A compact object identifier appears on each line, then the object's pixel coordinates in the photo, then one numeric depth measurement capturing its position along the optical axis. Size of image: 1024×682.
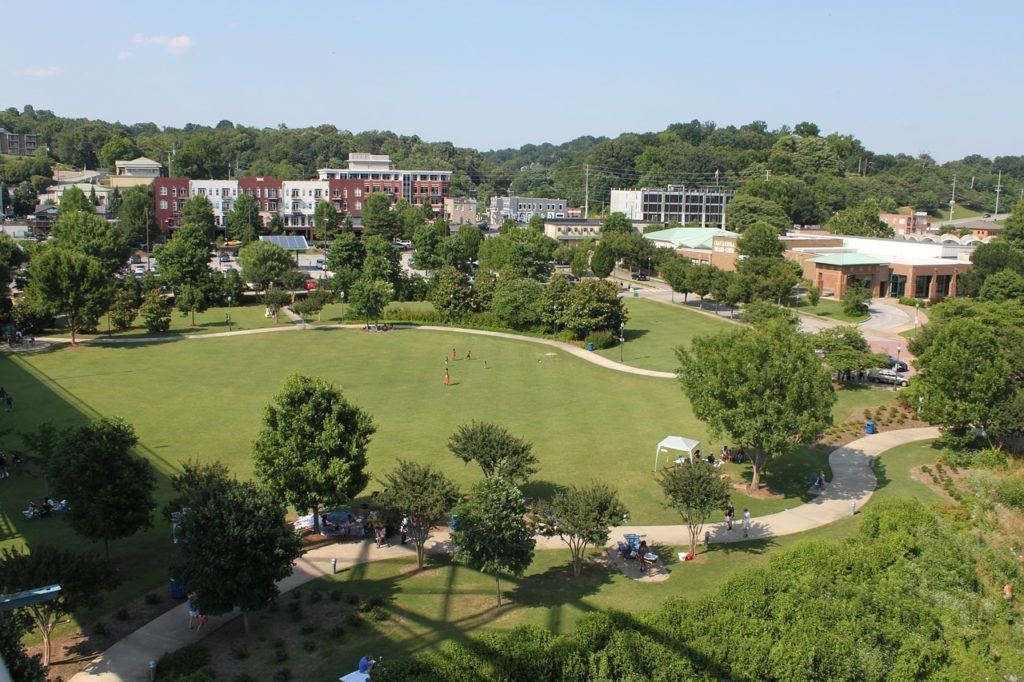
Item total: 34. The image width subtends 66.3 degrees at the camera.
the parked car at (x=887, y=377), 52.16
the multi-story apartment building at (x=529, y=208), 174.50
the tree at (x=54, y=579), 21.11
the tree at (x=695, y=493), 28.06
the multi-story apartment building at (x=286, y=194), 130.50
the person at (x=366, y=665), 20.20
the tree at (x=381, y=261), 80.38
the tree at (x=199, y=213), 123.50
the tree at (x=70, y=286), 62.22
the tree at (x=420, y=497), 26.91
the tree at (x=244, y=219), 122.41
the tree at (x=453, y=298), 74.56
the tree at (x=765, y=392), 33.59
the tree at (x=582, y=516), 26.30
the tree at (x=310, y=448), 28.17
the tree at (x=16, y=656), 16.92
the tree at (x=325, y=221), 129.62
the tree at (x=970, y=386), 38.62
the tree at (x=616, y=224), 123.67
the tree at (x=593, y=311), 66.19
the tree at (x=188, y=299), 74.75
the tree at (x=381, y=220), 124.50
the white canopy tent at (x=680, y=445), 36.78
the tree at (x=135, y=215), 122.62
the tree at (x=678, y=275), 80.81
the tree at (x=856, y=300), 75.62
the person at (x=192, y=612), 23.16
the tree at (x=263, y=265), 83.31
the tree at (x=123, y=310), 68.38
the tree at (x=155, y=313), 67.50
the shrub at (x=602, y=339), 64.56
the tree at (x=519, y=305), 71.19
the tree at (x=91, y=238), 84.38
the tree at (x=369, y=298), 70.00
